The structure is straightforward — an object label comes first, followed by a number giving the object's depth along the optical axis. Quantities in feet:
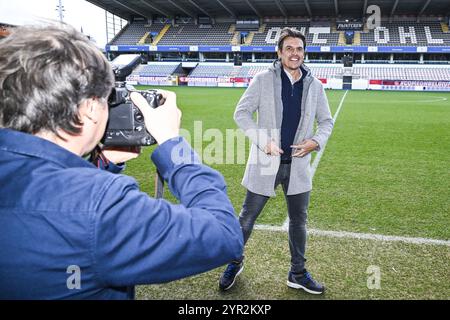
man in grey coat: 9.66
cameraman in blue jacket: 2.79
